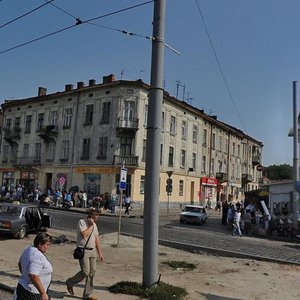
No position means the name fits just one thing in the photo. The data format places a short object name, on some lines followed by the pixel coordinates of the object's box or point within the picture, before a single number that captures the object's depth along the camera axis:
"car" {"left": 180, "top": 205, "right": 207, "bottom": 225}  31.30
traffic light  34.00
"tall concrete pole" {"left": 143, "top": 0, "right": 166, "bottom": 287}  8.85
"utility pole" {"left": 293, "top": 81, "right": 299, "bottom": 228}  23.56
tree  113.39
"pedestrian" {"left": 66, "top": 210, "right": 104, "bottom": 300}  8.47
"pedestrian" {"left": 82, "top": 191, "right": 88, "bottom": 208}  40.66
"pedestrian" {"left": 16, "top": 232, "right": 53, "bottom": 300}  5.52
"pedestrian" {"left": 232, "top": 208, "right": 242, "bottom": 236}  23.91
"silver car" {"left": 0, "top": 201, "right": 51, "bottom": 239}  16.98
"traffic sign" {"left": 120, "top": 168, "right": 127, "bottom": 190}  16.69
